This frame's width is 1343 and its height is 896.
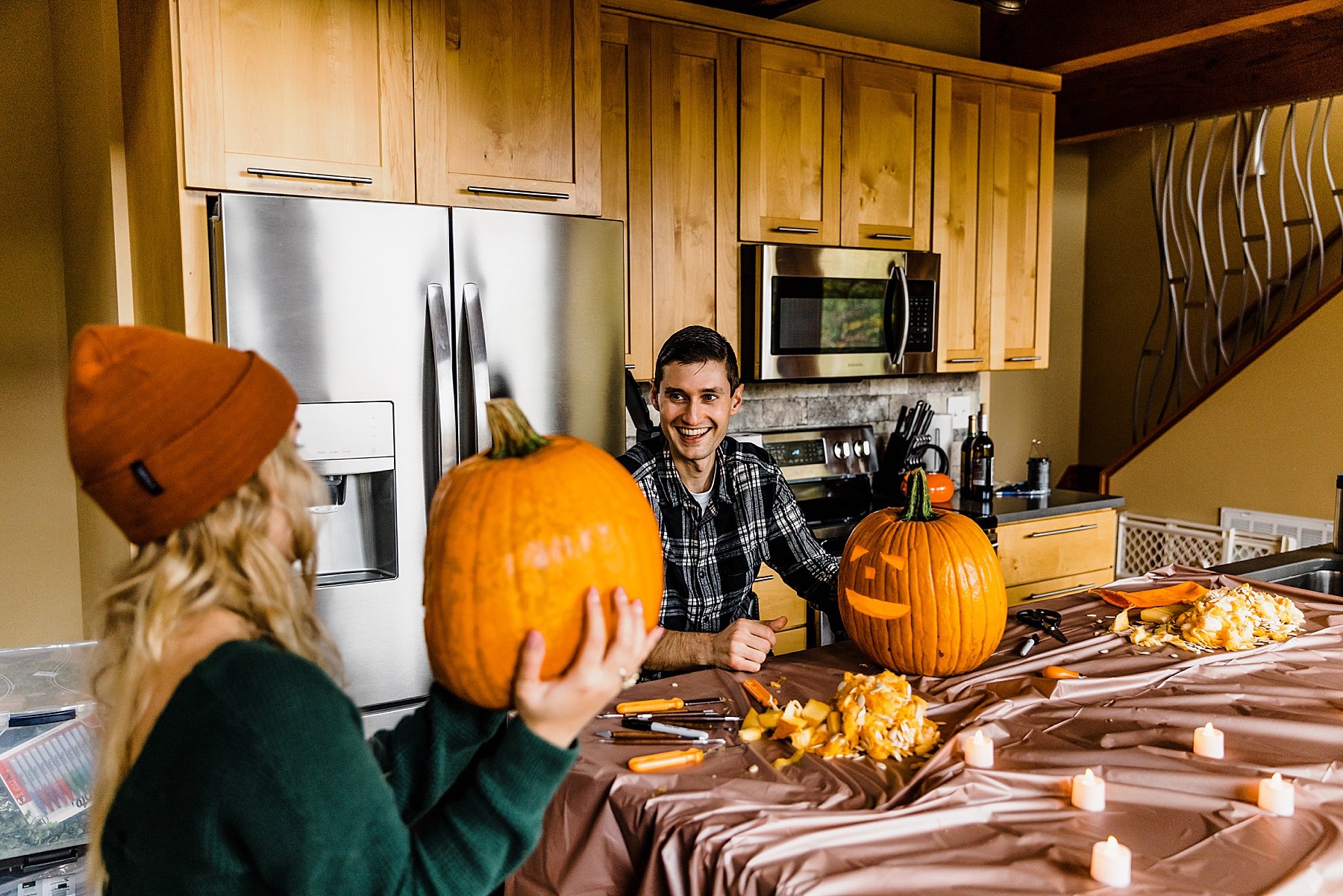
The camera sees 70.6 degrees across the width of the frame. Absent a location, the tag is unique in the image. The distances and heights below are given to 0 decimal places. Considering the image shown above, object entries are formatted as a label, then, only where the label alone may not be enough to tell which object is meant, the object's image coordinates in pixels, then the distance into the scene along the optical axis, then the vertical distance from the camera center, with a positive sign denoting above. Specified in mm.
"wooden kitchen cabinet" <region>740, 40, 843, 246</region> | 3328 +776
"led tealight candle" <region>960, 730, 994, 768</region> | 1248 -516
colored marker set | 1505 -652
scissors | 1840 -518
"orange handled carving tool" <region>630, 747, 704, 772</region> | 1262 -534
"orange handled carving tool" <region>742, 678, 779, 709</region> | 1484 -532
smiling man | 2195 -348
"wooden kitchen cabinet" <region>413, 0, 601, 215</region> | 2445 +689
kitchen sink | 2375 -537
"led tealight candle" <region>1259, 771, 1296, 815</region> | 1139 -527
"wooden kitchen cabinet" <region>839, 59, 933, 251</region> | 3586 +787
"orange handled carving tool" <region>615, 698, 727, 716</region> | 1454 -530
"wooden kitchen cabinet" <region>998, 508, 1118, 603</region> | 3729 -791
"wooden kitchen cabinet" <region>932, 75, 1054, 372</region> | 3902 +589
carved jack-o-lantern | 1574 -392
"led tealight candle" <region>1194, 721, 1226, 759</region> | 1293 -525
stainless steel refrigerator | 2193 +42
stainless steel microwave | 3387 +181
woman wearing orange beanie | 769 -279
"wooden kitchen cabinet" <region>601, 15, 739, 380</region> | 3059 +633
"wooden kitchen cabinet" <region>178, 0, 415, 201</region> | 2139 +629
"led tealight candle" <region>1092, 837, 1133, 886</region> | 981 -523
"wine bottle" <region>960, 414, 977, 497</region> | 4082 -460
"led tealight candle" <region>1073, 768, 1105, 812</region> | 1151 -528
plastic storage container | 1505 -670
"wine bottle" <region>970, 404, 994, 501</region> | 4023 -456
